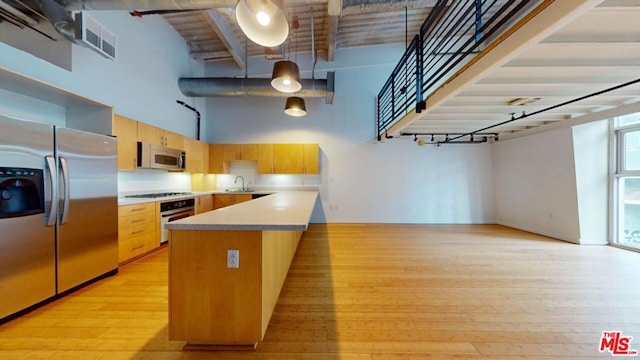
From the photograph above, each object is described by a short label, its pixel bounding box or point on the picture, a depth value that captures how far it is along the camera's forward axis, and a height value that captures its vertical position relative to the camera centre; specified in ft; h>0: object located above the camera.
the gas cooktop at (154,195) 12.76 -0.57
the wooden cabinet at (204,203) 15.65 -1.29
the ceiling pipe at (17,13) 8.04 +6.05
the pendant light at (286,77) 9.42 +4.18
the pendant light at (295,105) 12.89 +4.17
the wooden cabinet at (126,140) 10.53 +2.06
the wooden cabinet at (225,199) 17.51 -1.12
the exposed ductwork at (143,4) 8.87 +6.82
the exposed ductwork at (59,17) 8.41 +5.94
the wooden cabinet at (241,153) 18.61 +2.37
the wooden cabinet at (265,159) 18.58 +1.87
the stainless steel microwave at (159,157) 11.85 +1.48
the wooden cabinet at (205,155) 17.81 +2.21
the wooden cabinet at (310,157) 18.67 +1.99
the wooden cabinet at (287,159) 18.65 +1.85
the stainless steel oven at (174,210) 12.43 -1.43
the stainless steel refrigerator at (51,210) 6.48 -0.74
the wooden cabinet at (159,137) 12.03 +2.65
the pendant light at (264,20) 5.03 +3.56
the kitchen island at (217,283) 5.32 -2.20
